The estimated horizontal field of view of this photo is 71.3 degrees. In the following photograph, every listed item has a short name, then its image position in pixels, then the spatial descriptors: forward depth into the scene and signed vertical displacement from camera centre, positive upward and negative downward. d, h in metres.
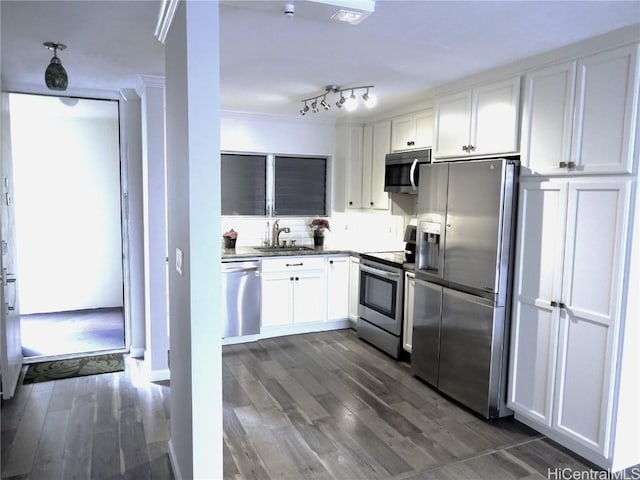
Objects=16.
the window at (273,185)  5.09 +0.18
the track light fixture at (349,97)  3.66 +0.91
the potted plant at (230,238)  4.84 -0.42
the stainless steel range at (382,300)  4.16 -0.97
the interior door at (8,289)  3.14 -0.70
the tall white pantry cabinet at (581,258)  2.38 -0.30
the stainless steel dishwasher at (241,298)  4.48 -1.00
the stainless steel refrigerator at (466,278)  2.97 -0.54
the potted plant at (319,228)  5.29 -0.33
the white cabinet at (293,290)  4.70 -0.97
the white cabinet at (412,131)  4.09 +0.70
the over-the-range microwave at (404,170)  4.00 +0.32
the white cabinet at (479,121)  3.00 +0.61
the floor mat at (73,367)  3.75 -1.51
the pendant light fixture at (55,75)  2.55 +0.69
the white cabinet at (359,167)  4.88 +0.41
